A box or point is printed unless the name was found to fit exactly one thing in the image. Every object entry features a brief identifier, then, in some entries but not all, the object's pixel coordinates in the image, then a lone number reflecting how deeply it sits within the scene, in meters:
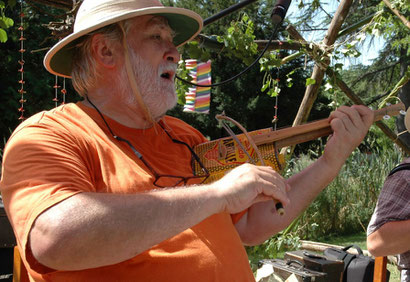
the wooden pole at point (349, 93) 4.02
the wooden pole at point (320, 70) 3.81
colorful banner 5.20
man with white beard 1.22
